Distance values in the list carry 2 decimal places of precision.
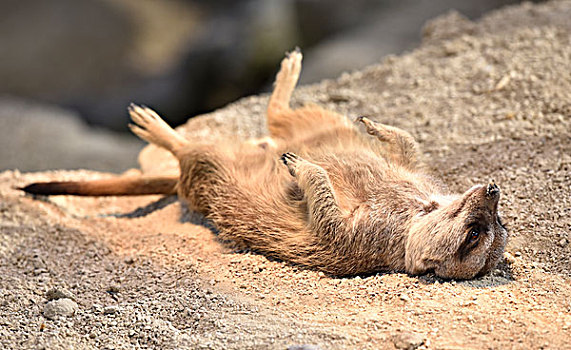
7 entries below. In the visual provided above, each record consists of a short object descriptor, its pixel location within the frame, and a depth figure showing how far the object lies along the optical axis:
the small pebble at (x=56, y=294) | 5.00
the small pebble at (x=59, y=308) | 4.66
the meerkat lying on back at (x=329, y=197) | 4.92
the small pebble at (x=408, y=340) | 4.00
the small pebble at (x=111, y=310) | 4.73
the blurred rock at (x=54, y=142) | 10.16
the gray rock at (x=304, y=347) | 3.92
